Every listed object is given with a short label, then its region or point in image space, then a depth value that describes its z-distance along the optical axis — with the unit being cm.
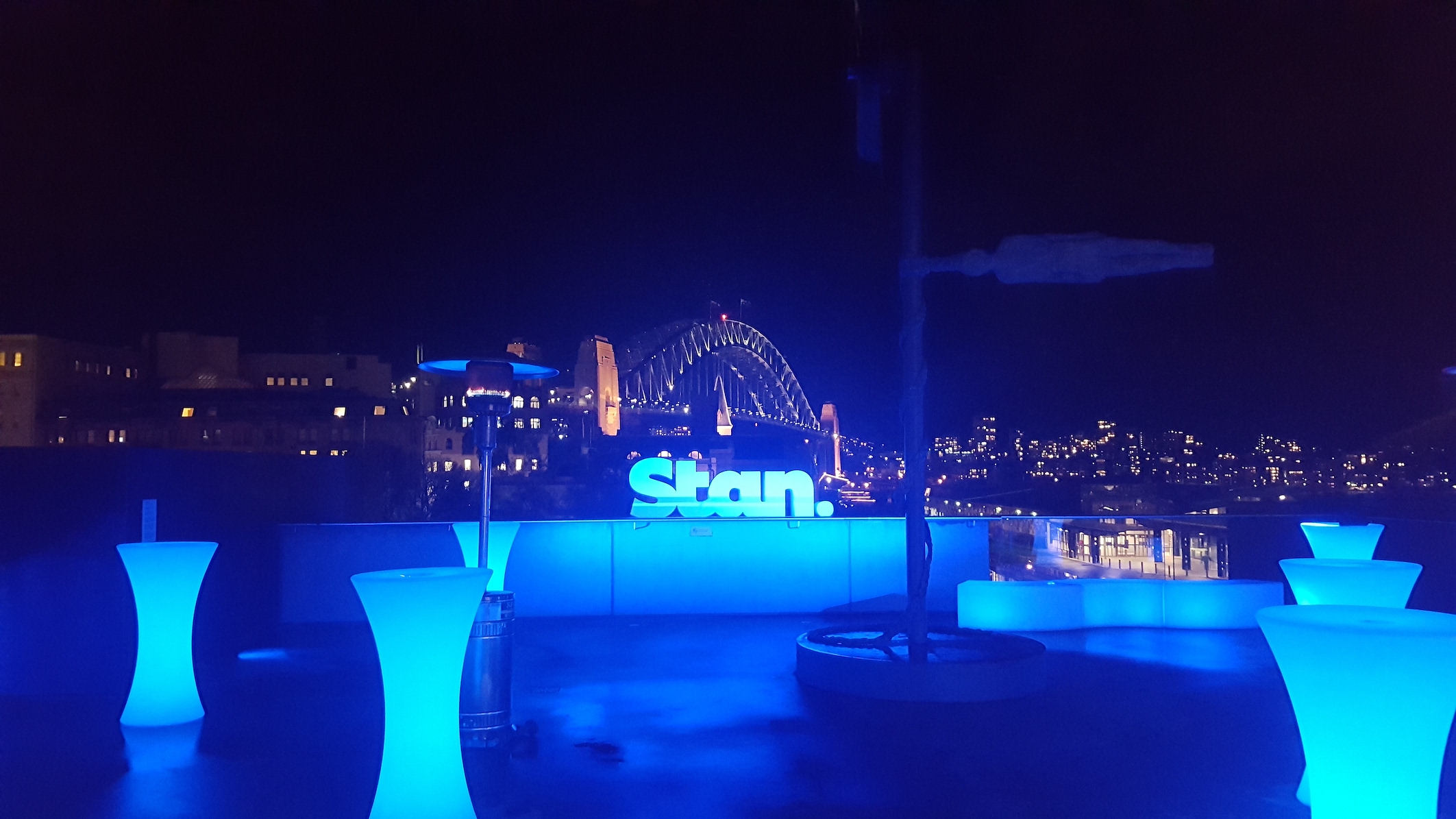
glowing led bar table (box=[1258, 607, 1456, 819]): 260
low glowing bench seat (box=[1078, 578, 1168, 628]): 890
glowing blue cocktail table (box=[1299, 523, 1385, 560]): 671
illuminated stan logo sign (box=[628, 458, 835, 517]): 1076
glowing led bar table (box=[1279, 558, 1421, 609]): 447
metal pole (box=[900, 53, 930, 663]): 638
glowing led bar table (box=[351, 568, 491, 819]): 354
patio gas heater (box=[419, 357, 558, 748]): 471
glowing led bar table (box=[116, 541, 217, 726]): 518
